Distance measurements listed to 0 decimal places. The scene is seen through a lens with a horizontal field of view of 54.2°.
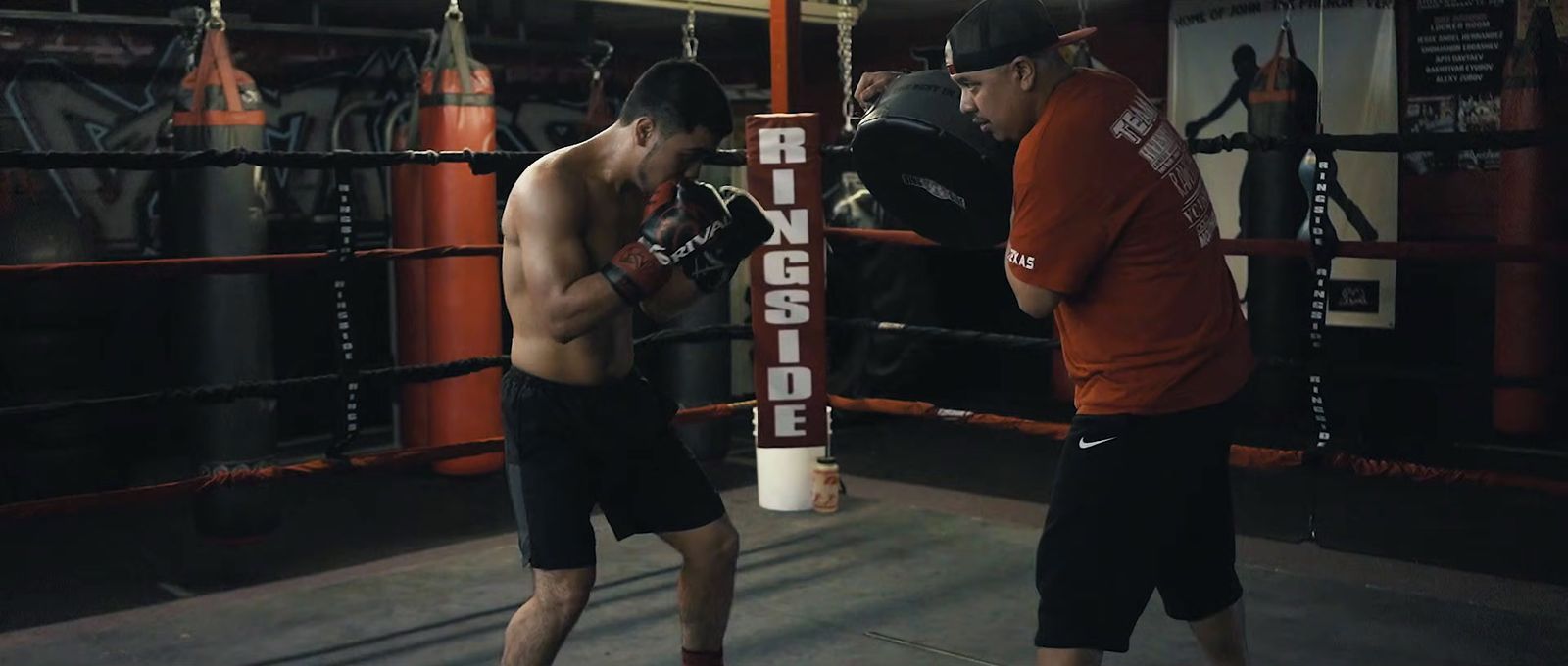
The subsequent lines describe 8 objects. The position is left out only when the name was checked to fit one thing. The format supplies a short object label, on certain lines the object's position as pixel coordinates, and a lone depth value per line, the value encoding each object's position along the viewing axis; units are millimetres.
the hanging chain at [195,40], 3977
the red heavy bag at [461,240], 4758
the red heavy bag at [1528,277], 5090
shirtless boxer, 2158
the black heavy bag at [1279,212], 4949
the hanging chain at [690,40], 4078
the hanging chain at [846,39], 4064
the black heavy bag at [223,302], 3979
